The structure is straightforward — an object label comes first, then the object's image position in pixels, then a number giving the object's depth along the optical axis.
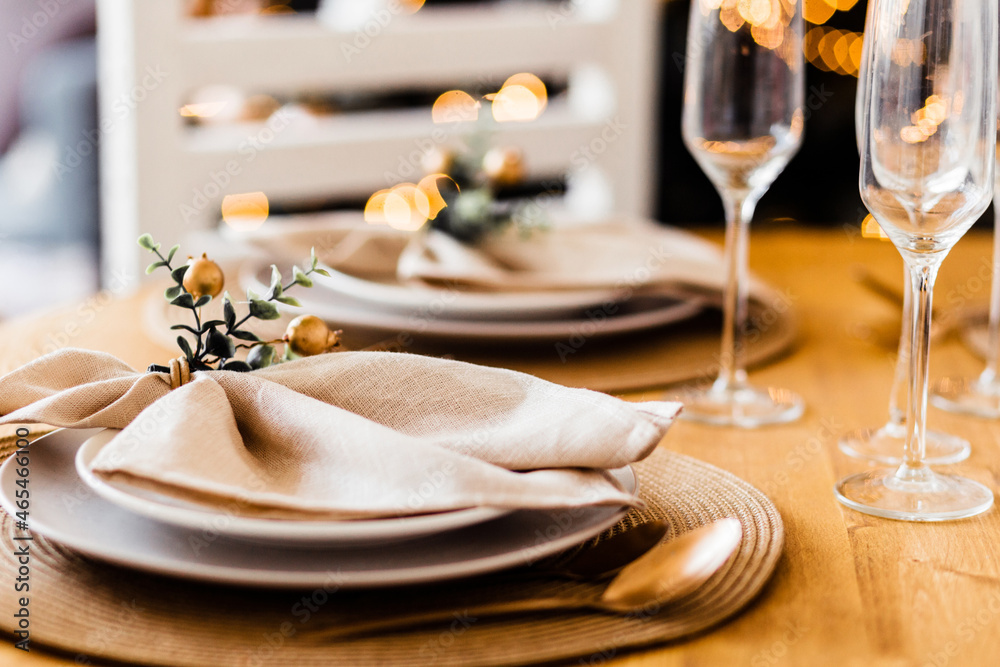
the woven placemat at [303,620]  0.43
